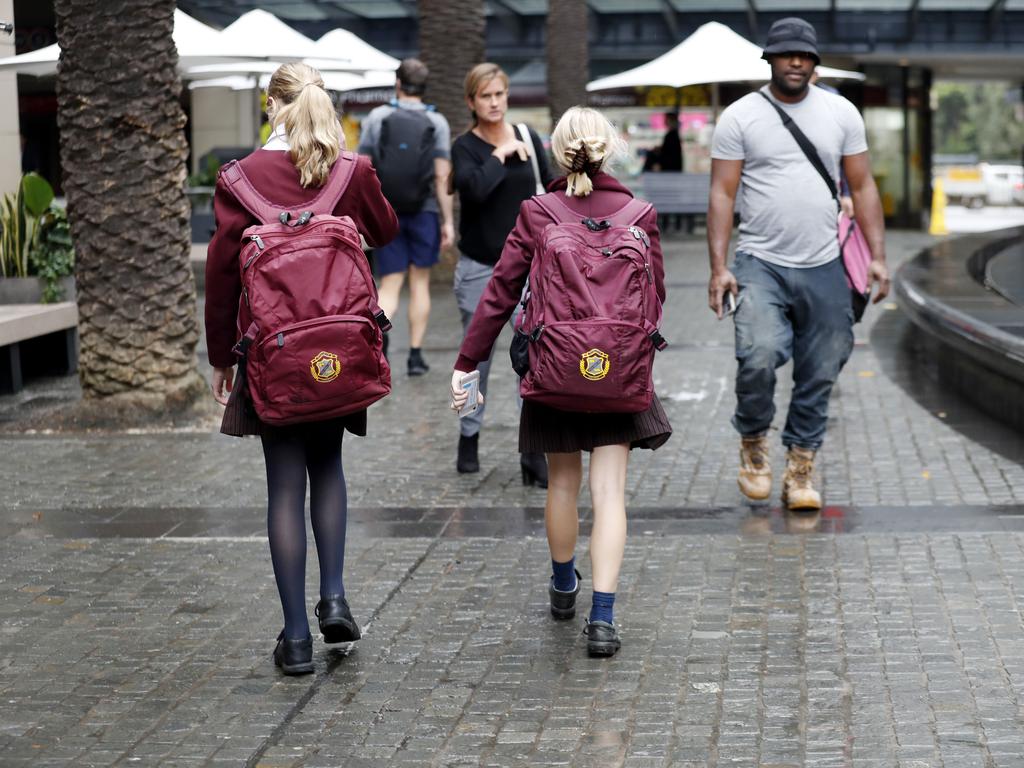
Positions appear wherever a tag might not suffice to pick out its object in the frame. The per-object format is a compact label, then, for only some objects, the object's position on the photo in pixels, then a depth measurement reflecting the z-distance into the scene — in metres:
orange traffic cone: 30.84
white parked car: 48.09
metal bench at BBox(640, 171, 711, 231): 28.00
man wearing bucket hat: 6.75
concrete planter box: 11.80
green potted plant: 11.70
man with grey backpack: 10.59
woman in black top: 7.38
